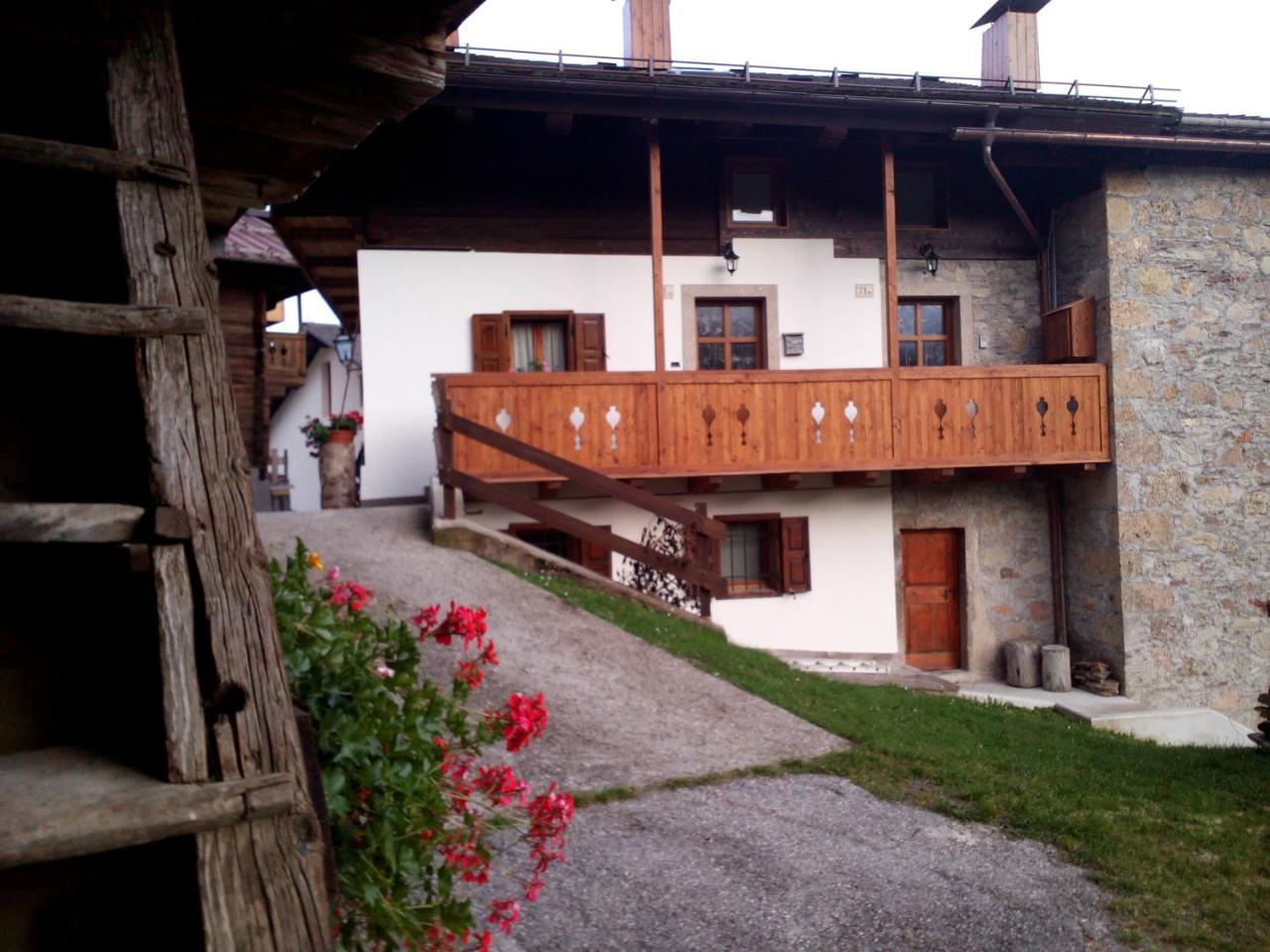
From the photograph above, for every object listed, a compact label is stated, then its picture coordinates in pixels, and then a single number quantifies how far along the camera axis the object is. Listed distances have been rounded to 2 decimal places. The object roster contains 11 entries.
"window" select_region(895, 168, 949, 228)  14.54
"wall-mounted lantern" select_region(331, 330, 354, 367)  17.34
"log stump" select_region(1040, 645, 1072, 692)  13.62
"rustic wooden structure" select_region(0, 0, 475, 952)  1.76
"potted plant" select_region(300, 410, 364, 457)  14.92
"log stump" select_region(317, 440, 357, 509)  15.11
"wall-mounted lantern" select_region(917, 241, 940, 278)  14.28
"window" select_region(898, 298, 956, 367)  14.50
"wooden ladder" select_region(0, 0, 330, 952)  1.71
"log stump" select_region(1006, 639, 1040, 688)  13.82
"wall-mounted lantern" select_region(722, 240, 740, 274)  13.68
